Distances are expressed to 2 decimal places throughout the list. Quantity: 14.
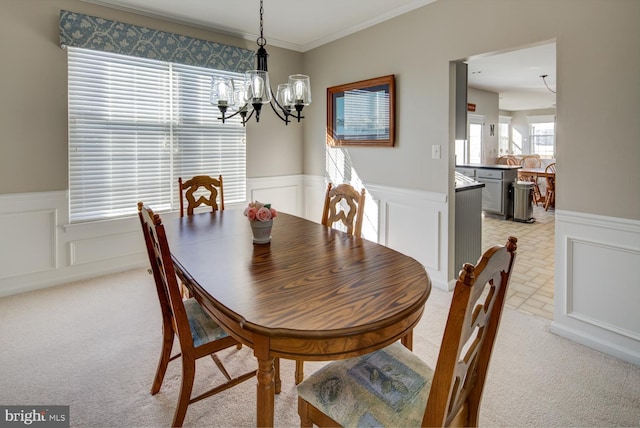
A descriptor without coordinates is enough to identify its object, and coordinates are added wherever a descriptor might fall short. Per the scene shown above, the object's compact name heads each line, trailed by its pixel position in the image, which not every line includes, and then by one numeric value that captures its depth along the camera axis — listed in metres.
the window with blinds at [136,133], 3.32
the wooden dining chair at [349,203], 2.28
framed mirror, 3.59
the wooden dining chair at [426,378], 0.90
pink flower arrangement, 1.97
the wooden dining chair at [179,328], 1.50
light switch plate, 3.21
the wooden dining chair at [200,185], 3.04
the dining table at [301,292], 1.15
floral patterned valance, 3.11
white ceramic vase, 1.99
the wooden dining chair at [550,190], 7.20
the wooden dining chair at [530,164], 8.24
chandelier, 2.15
